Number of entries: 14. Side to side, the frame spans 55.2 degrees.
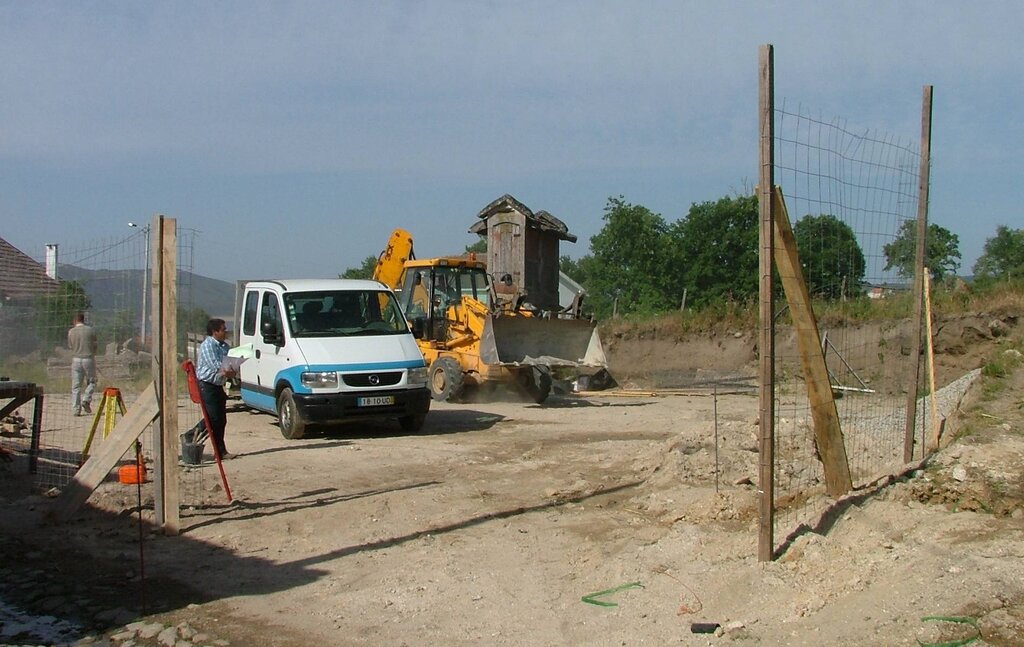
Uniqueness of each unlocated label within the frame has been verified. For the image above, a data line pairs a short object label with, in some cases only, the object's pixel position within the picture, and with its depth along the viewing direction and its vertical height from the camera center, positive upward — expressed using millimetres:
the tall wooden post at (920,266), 9039 +514
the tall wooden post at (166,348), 7691 -284
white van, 13152 -577
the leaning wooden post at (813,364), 6586 -317
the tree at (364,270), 68456 +3351
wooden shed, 32312 +2490
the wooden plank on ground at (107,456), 7785 -1197
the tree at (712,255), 50625 +3388
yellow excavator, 18375 -386
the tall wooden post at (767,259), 5840 +357
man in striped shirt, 10555 -630
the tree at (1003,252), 46706 +3542
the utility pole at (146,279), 8148 +268
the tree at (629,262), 55531 +3309
